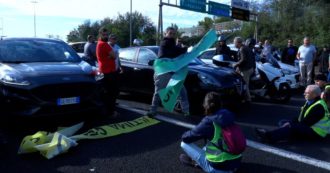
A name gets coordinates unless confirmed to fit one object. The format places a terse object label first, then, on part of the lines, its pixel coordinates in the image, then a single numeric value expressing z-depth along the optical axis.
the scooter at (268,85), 9.69
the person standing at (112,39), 8.72
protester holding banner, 7.29
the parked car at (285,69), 10.95
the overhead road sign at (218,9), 27.17
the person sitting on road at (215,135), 4.28
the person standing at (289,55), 14.68
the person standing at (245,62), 9.16
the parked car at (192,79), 7.66
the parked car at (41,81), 6.00
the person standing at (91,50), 10.73
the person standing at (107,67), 7.35
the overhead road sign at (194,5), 24.42
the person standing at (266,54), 11.10
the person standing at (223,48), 10.94
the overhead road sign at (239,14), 28.30
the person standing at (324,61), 16.61
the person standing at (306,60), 12.77
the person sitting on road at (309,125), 5.84
